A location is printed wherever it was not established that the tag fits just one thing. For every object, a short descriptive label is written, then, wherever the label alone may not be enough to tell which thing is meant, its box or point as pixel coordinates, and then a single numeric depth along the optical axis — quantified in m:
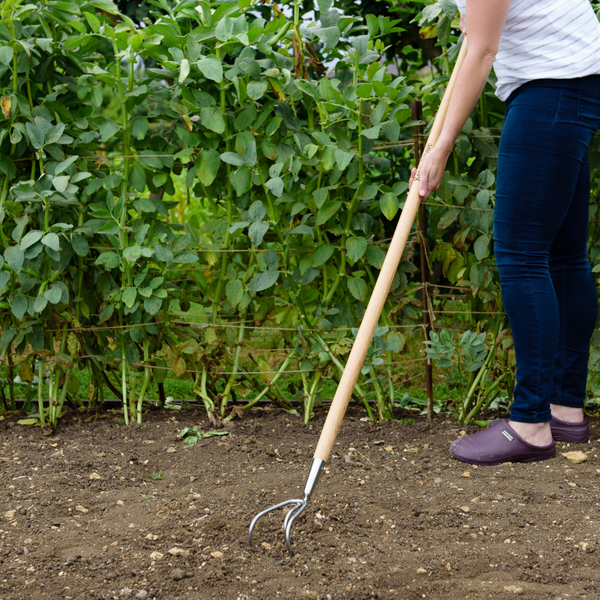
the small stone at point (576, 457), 4.32
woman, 4.07
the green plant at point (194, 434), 4.52
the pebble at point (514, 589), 3.74
